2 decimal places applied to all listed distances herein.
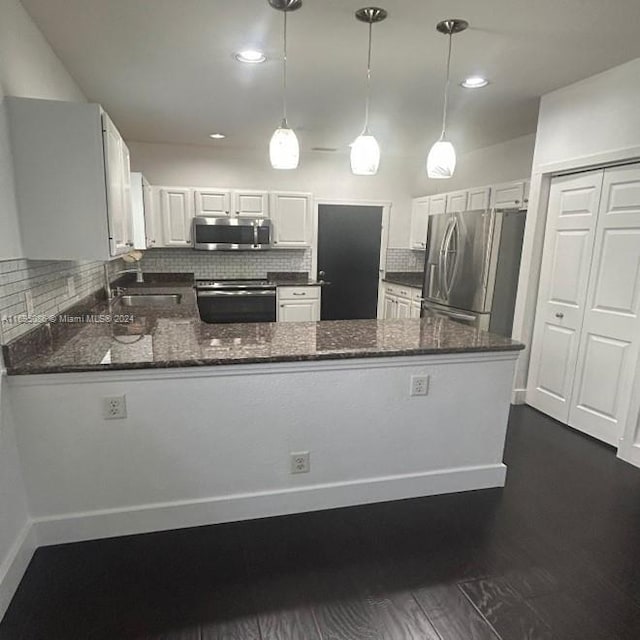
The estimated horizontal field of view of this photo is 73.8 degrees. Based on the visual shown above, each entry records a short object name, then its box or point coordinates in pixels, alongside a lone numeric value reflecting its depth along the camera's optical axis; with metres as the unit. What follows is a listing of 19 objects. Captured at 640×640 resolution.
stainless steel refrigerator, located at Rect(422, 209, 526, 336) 3.60
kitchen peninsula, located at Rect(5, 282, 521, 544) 1.84
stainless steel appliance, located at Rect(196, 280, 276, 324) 4.86
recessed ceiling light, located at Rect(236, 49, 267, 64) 2.45
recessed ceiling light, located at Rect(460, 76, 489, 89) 2.79
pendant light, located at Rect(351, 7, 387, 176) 2.02
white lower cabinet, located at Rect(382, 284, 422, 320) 5.03
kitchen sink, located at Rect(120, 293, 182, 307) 3.93
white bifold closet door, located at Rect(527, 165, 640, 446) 2.75
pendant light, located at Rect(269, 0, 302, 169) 1.94
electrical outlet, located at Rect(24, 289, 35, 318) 1.96
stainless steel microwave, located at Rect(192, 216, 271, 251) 4.92
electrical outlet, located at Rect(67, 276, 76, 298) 2.68
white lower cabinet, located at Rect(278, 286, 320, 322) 5.17
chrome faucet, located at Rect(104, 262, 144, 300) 3.63
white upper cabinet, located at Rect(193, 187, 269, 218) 4.97
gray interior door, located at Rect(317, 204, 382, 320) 5.70
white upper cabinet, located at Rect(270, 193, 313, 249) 5.16
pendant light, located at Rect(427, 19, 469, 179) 2.08
